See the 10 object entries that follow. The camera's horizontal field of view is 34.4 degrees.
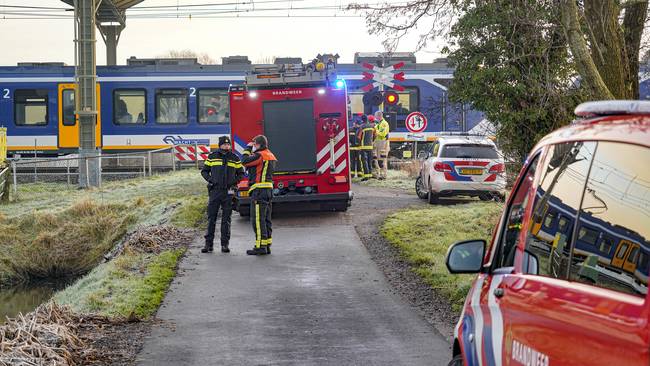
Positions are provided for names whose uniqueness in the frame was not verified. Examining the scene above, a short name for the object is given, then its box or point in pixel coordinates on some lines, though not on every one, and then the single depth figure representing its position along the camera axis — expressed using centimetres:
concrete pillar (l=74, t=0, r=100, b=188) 2978
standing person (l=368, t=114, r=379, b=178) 2850
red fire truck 2022
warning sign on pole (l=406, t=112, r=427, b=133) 2980
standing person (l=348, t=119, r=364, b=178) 2931
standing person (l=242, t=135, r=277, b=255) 1572
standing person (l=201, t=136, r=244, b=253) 1608
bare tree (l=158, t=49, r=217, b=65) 9426
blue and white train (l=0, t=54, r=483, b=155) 3894
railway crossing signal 2719
